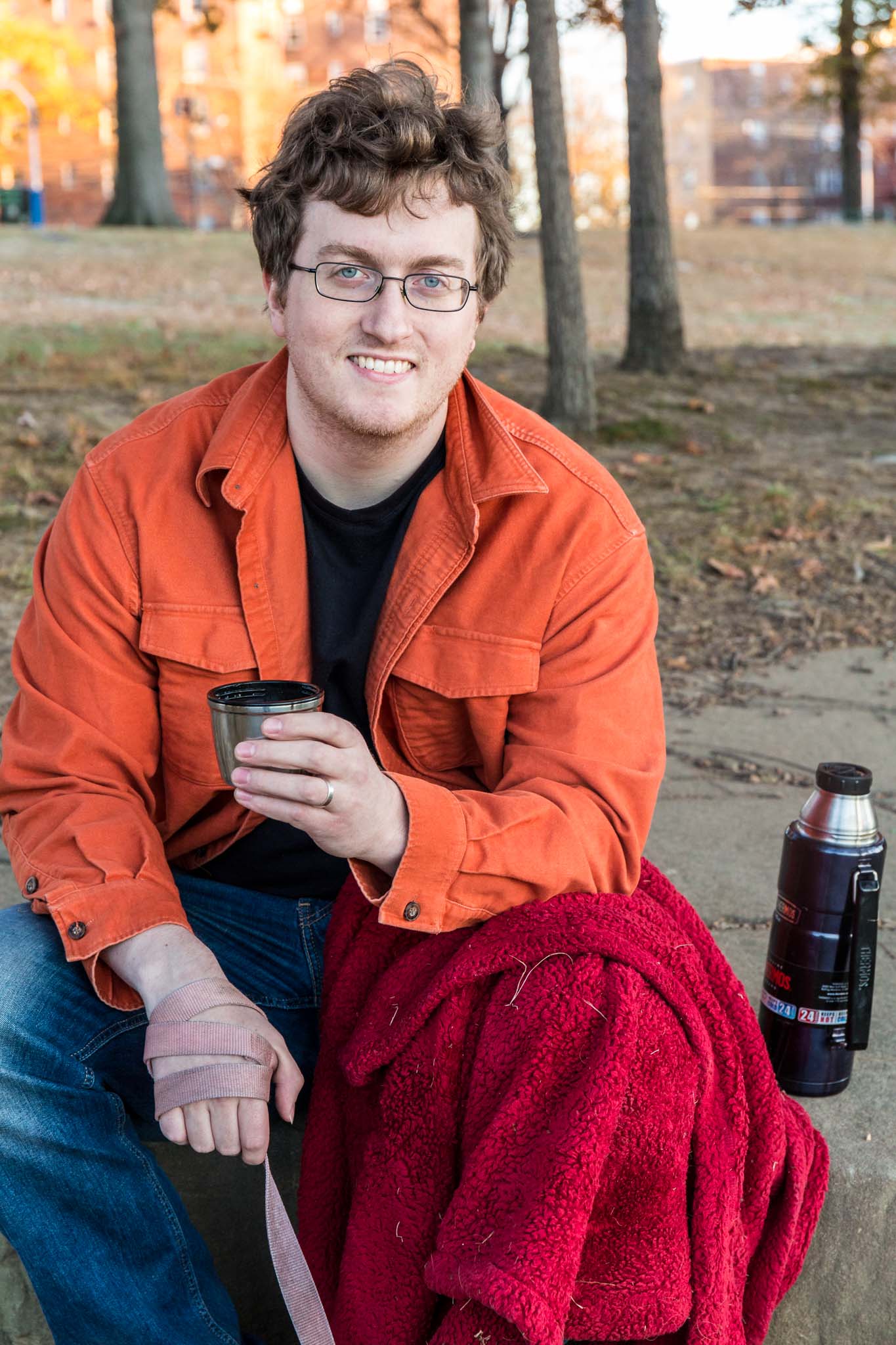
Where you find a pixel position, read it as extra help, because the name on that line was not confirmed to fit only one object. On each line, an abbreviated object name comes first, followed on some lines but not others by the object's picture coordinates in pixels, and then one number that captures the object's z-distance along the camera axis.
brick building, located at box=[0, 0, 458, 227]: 52.06
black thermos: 2.49
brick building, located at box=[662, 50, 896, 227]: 70.81
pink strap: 2.09
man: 2.21
